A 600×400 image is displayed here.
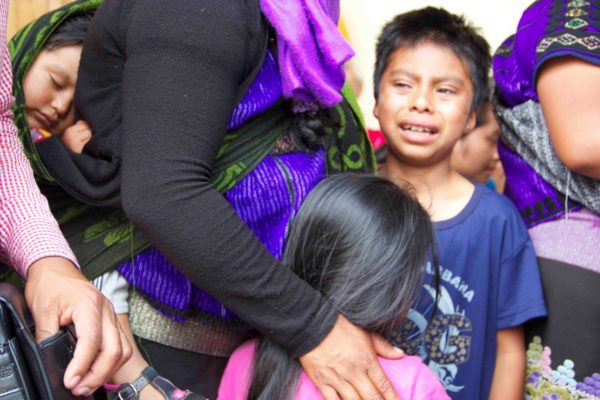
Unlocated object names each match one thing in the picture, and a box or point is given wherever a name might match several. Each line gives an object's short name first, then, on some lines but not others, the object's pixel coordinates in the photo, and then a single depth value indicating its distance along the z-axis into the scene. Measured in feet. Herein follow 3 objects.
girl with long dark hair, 4.13
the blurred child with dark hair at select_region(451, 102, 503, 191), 7.98
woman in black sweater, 3.51
